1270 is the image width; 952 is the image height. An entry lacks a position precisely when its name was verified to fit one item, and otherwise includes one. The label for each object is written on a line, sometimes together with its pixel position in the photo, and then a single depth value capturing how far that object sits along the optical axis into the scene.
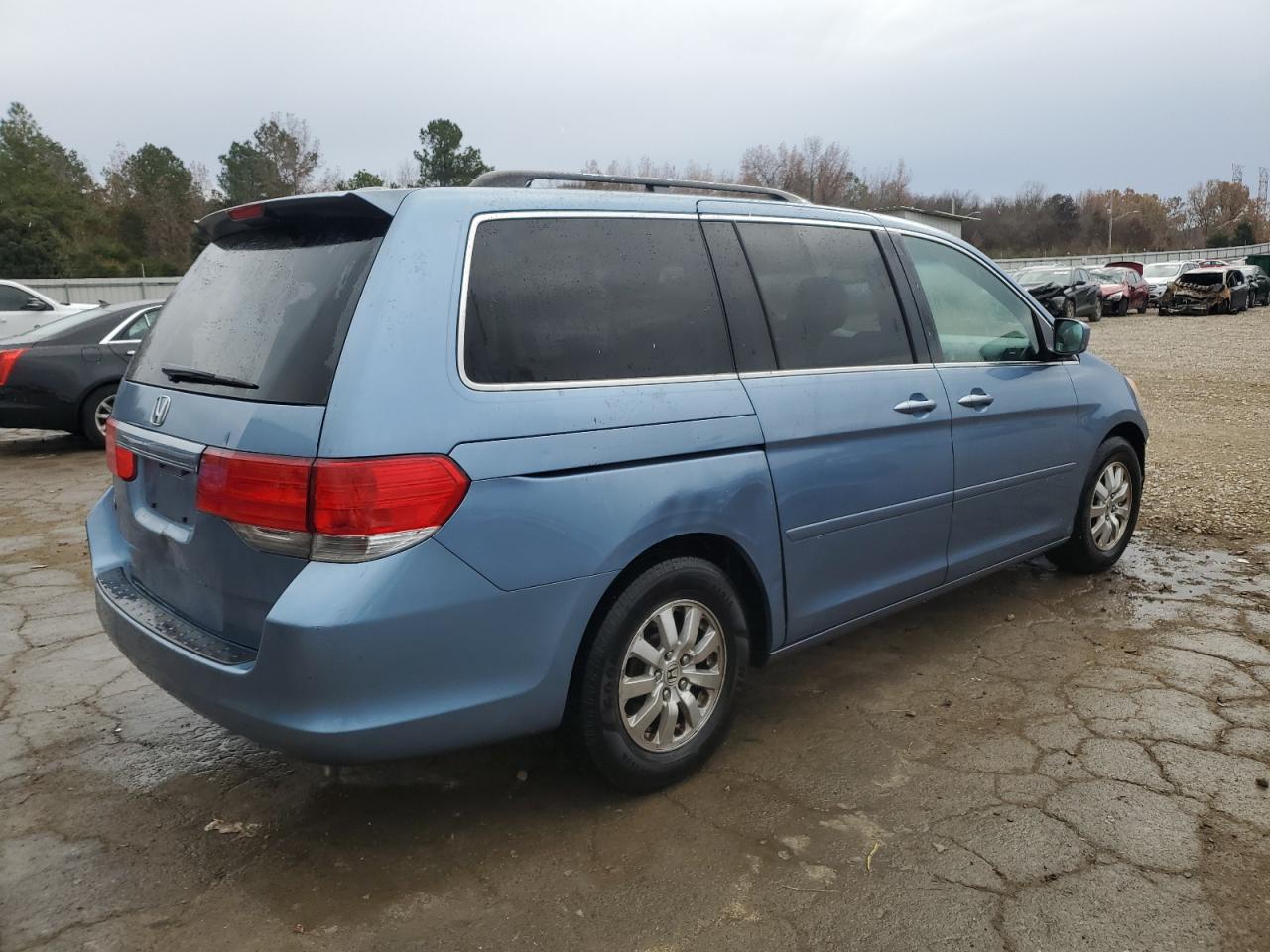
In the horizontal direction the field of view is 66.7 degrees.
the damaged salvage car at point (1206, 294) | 29.06
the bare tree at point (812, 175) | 66.56
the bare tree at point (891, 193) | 77.29
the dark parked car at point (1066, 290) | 24.69
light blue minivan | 2.35
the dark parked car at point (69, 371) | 8.52
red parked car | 29.67
